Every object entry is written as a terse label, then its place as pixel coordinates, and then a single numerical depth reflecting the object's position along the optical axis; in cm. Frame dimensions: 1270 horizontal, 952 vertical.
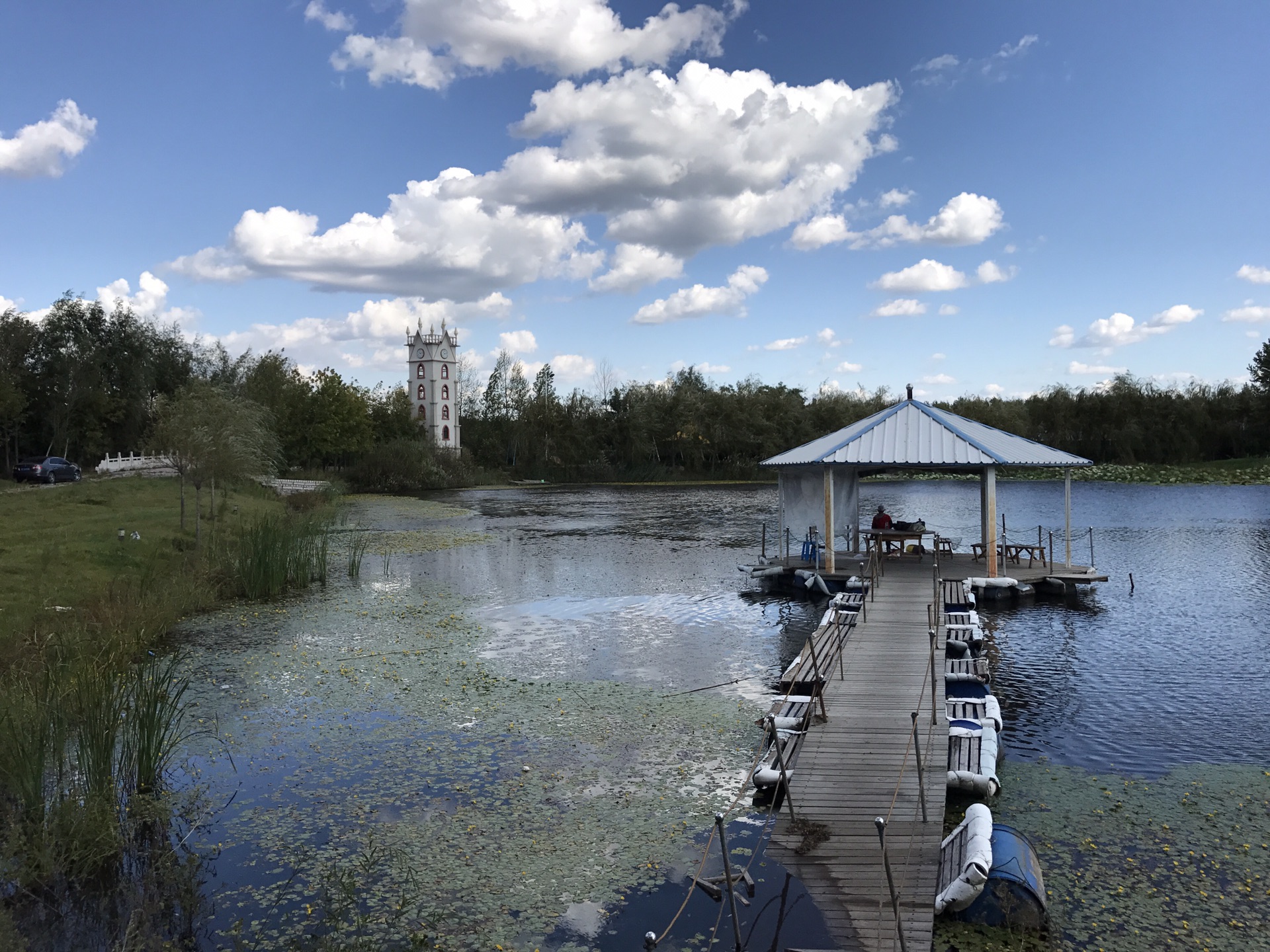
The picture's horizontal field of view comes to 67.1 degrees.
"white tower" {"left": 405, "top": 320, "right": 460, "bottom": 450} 9869
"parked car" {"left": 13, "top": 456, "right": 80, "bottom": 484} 3800
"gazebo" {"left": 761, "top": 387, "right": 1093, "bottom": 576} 2122
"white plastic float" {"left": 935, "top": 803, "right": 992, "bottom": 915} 705
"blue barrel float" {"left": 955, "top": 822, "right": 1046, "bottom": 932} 706
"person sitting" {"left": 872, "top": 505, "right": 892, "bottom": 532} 2403
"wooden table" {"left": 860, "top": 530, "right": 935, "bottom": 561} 2272
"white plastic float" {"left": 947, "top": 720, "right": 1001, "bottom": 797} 935
